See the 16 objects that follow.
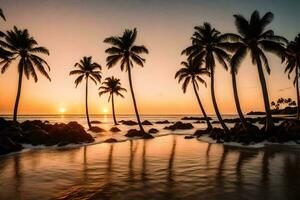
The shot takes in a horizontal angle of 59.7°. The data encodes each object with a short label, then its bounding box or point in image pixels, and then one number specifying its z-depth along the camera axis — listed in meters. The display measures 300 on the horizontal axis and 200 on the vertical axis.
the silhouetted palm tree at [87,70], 48.25
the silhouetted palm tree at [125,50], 37.06
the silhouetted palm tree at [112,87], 63.28
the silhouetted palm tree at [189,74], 43.53
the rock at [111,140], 31.41
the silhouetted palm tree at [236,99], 30.64
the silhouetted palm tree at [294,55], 38.50
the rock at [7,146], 20.84
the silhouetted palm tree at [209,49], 32.59
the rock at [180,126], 52.91
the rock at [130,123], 68.39
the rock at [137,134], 37.45
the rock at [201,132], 38.53
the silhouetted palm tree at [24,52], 33.56
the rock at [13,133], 25.72
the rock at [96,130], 45.44
